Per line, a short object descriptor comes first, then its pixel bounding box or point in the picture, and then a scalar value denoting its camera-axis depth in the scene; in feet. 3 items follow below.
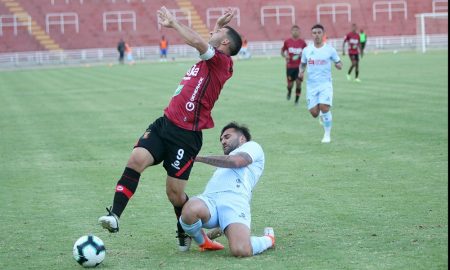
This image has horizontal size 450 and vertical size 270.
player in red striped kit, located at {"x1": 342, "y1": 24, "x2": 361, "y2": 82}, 116.57
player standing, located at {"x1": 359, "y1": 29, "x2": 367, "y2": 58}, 186.79
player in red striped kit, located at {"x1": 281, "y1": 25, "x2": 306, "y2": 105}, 87.81
